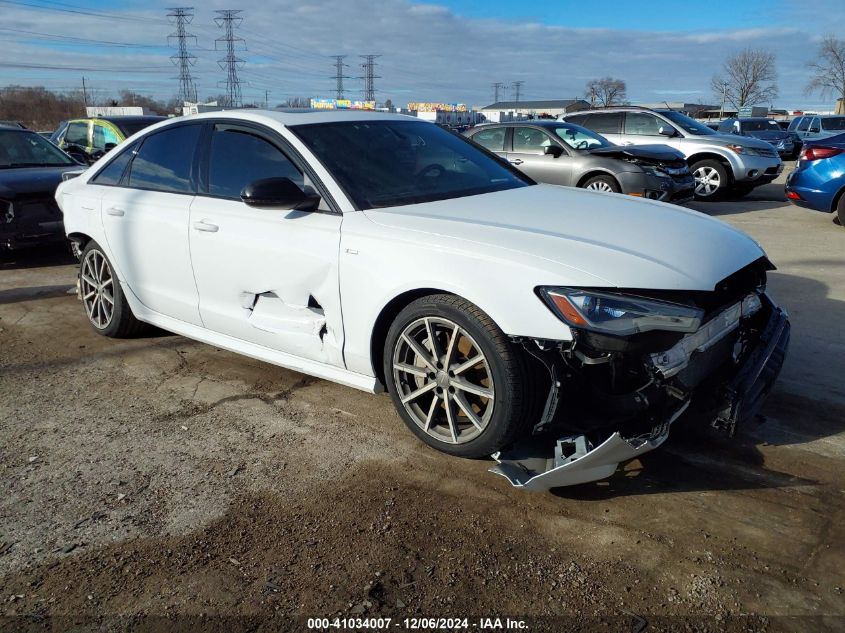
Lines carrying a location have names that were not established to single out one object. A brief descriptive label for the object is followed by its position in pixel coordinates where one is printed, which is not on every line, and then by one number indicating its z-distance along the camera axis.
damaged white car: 2.88
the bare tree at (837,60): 67.06
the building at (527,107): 90.25
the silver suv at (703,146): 12.84
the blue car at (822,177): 9.67
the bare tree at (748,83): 80.25
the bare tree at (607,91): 77.00
